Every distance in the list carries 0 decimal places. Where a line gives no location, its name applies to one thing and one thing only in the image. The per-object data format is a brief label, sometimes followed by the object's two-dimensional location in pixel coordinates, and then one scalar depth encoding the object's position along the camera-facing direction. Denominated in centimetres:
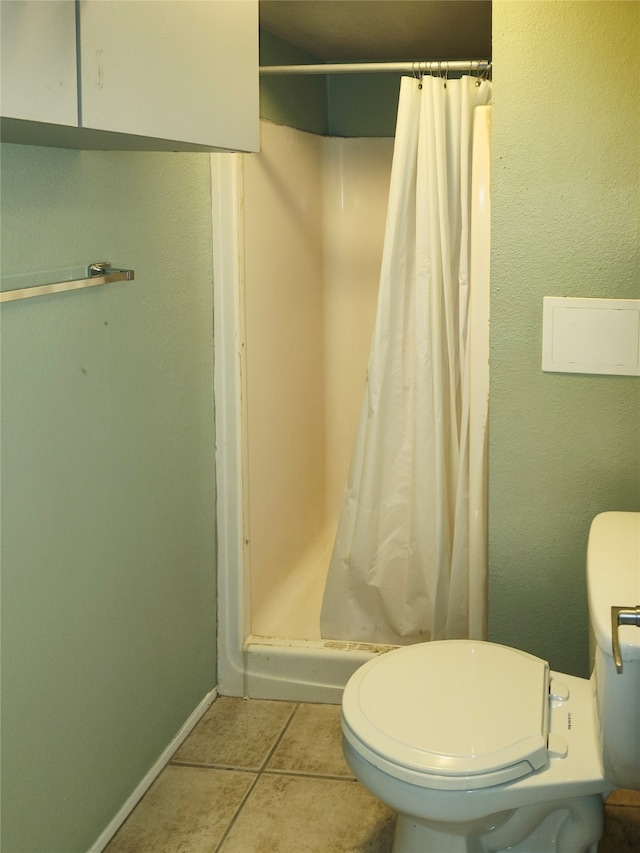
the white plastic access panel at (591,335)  187
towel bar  145
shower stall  236
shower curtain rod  210
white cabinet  112
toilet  147
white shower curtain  219
